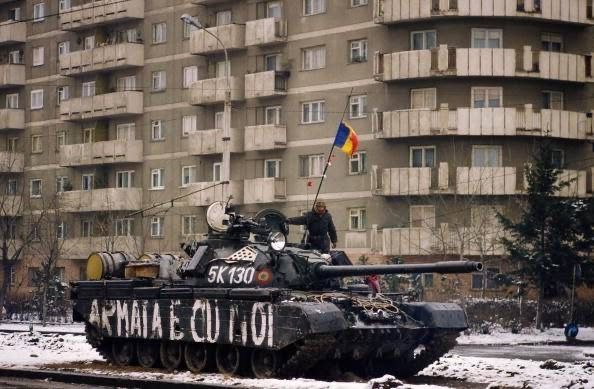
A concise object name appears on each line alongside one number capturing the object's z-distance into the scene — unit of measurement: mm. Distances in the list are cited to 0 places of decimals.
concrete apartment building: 53781
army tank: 23781
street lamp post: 46425
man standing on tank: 27422
